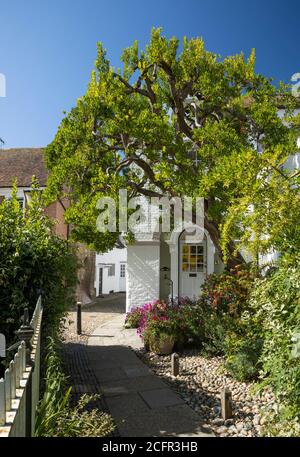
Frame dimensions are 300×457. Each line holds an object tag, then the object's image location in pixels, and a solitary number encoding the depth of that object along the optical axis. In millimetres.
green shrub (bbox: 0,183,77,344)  6297
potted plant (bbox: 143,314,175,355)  9414
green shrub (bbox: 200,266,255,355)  8102
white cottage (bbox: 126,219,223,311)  14172
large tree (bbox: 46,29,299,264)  8719
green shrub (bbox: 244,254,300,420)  4086
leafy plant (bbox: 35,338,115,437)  3941
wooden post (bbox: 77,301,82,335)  12610
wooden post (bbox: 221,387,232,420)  5480
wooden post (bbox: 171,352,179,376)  7788
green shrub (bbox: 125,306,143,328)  13180
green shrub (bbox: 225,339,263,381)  7004
